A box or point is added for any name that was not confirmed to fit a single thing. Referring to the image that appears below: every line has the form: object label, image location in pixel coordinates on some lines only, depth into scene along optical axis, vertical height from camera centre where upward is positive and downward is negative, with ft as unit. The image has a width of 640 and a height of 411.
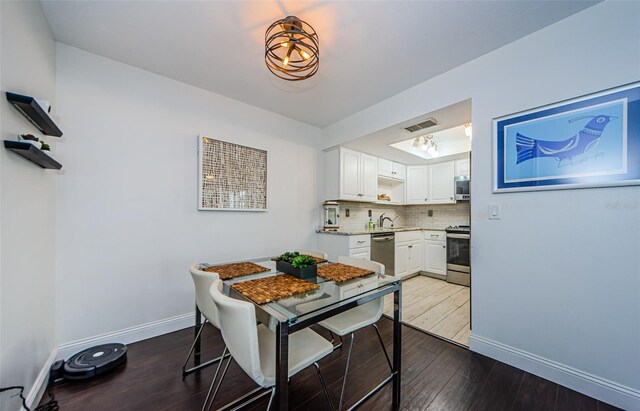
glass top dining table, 3.35 -1.68
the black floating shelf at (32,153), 4.02 +0.96
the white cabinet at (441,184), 14.93 +1.47
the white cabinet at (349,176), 12.12 +1.63
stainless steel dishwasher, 12.08 -2.27
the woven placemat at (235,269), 5.67 -1.64
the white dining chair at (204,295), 4.99 -2.01
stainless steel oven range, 12.79 -2.72
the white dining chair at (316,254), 7.58 -1.61
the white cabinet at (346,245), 11.09 -1.89
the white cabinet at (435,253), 14.07 -2.84
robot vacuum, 5.59 -3.86
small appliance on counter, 12.61 -0.53
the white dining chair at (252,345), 3.43 -2.37
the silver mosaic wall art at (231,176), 8.77 +1.16
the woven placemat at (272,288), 4.23 -1.62
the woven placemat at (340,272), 5.39 -1.63
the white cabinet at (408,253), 13.42 -2.75
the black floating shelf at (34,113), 4.16 +1.81
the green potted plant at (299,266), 5.42 -1.42
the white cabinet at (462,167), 14.48 +2.41
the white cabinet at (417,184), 16.12 +1.54
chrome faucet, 16.11 -0.93
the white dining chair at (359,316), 5.22 -2.65
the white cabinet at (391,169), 14.58 +2.39
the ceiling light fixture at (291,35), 5.09 +3.99
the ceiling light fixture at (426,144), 13.82 +3.69
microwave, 13.93 +1.09
